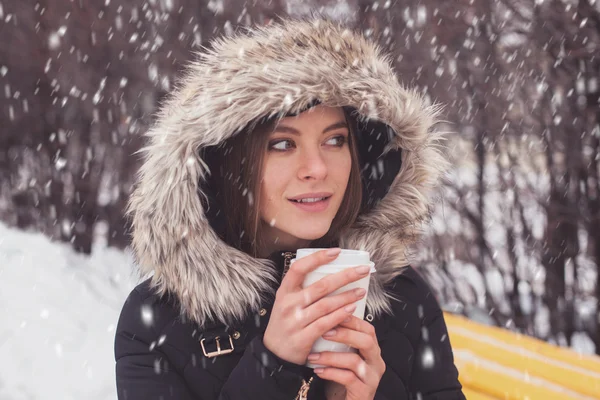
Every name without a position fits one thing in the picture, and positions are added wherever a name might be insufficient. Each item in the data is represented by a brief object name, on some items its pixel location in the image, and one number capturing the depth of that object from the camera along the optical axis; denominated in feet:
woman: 5.57
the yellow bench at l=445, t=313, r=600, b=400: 8.61
